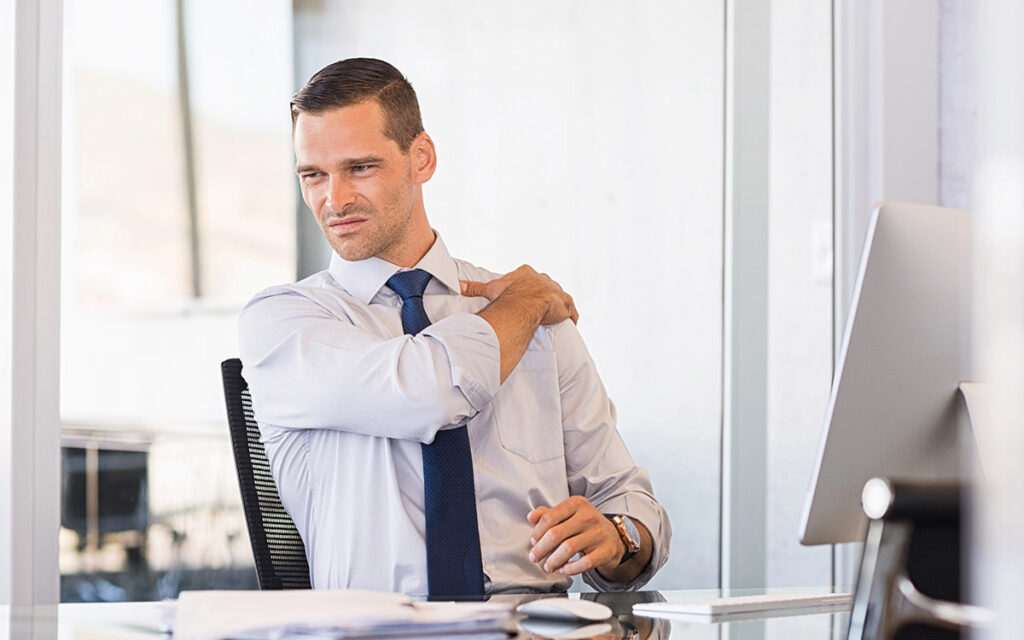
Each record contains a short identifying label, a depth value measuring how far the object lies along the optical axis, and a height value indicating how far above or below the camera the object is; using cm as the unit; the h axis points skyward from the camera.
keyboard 253 -24
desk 241 -23
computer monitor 240 -2
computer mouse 244 -21
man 281 -8
